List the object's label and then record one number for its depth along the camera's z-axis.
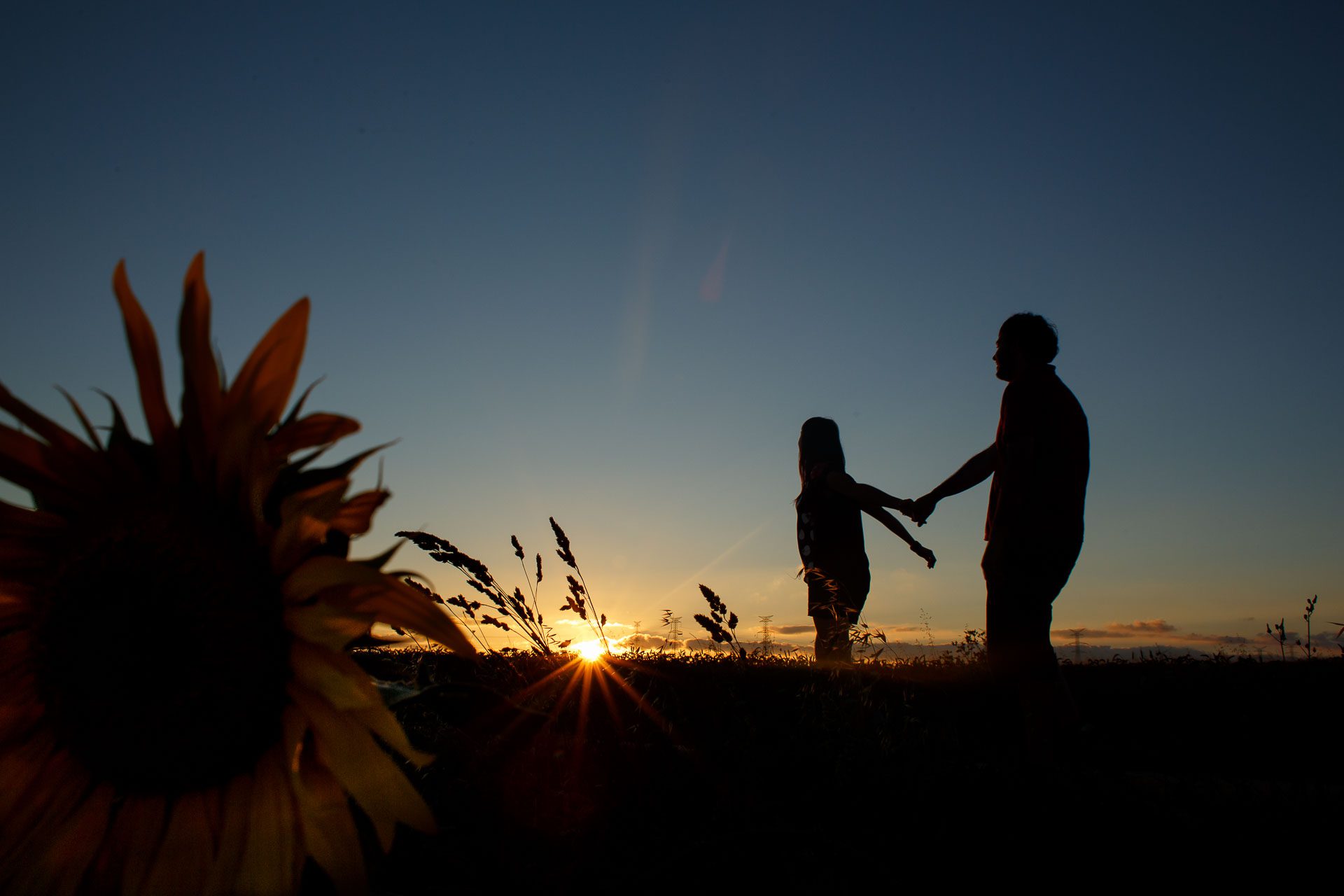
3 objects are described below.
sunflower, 0.97
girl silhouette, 6.91
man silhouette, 4.18
